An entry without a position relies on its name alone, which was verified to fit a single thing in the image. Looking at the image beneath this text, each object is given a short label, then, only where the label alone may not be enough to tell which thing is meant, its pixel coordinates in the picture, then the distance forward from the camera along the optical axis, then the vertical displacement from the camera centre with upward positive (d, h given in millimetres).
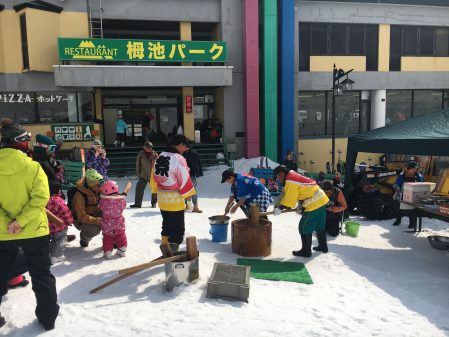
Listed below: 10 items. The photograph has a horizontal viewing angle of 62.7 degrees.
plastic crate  4562 -1976
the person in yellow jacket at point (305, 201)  6156 -1267
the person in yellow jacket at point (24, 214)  3532 -810
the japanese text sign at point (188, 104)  16797 +1079
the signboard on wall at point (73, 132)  15477 -96
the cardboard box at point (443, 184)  7867 -1305
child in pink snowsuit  5594 -1367
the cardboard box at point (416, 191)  7555 -1371
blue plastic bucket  6898 -1905
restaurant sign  14141 +3105
